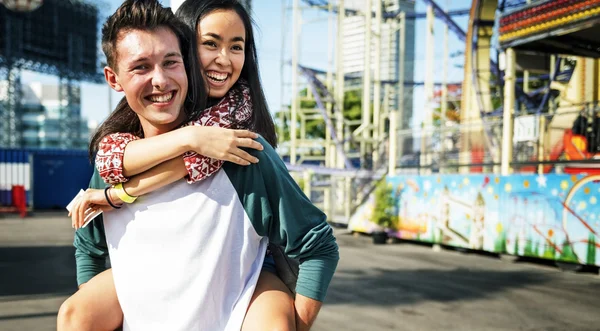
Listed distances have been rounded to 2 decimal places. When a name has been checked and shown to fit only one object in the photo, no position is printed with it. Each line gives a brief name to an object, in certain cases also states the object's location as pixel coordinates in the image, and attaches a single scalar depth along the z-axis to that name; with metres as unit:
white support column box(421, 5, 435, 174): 20.44
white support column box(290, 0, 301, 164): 23.41
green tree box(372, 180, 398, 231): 13.55
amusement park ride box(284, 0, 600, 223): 9.53
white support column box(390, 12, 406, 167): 23.31
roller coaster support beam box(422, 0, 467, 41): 21.39
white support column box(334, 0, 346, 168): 21.83
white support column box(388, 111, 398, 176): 13.19
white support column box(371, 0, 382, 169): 19.91
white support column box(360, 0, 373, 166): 19.47
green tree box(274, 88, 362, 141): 35.19
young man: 1.42
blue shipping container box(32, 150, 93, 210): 23.64
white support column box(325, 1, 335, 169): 22.77
